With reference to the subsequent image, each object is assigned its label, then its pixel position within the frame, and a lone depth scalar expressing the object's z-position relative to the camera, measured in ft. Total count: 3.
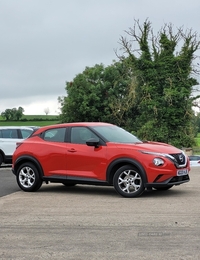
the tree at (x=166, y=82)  193.26
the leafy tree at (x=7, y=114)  265.17
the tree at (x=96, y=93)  266.36
